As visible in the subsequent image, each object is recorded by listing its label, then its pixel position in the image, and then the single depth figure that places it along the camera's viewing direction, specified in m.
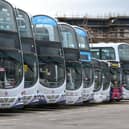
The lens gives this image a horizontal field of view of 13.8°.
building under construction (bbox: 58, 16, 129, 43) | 86.56
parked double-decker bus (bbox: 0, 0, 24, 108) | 17.98
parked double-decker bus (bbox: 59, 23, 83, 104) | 23.95
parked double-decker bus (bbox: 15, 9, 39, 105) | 19.84
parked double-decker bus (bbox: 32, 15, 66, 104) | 21.59
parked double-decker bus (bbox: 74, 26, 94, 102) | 26.16
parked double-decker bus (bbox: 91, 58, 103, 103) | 29.49
